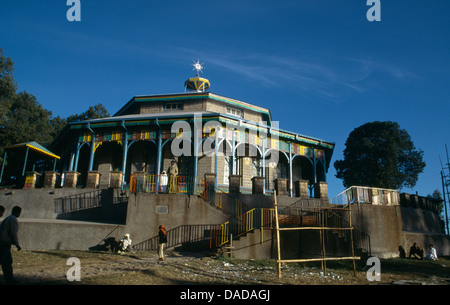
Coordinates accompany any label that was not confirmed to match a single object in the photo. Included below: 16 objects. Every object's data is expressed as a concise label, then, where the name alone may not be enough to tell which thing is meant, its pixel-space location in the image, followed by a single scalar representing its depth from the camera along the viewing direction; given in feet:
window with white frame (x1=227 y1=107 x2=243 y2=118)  85.87
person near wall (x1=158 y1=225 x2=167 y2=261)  38.73
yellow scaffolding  30.71
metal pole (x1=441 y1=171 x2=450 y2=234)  89.16
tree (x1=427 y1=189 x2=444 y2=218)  217.36
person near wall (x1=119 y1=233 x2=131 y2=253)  43.86
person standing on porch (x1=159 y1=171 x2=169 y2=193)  55.08
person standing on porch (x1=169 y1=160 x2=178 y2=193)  51.55
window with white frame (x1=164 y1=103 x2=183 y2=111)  84.89
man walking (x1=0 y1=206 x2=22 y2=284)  22.66
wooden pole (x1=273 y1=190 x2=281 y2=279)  30.41
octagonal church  68.03
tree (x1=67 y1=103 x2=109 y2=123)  122.42
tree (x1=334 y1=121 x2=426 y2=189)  106.01
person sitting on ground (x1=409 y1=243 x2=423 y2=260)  52.70
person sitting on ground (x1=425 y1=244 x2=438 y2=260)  53.54
